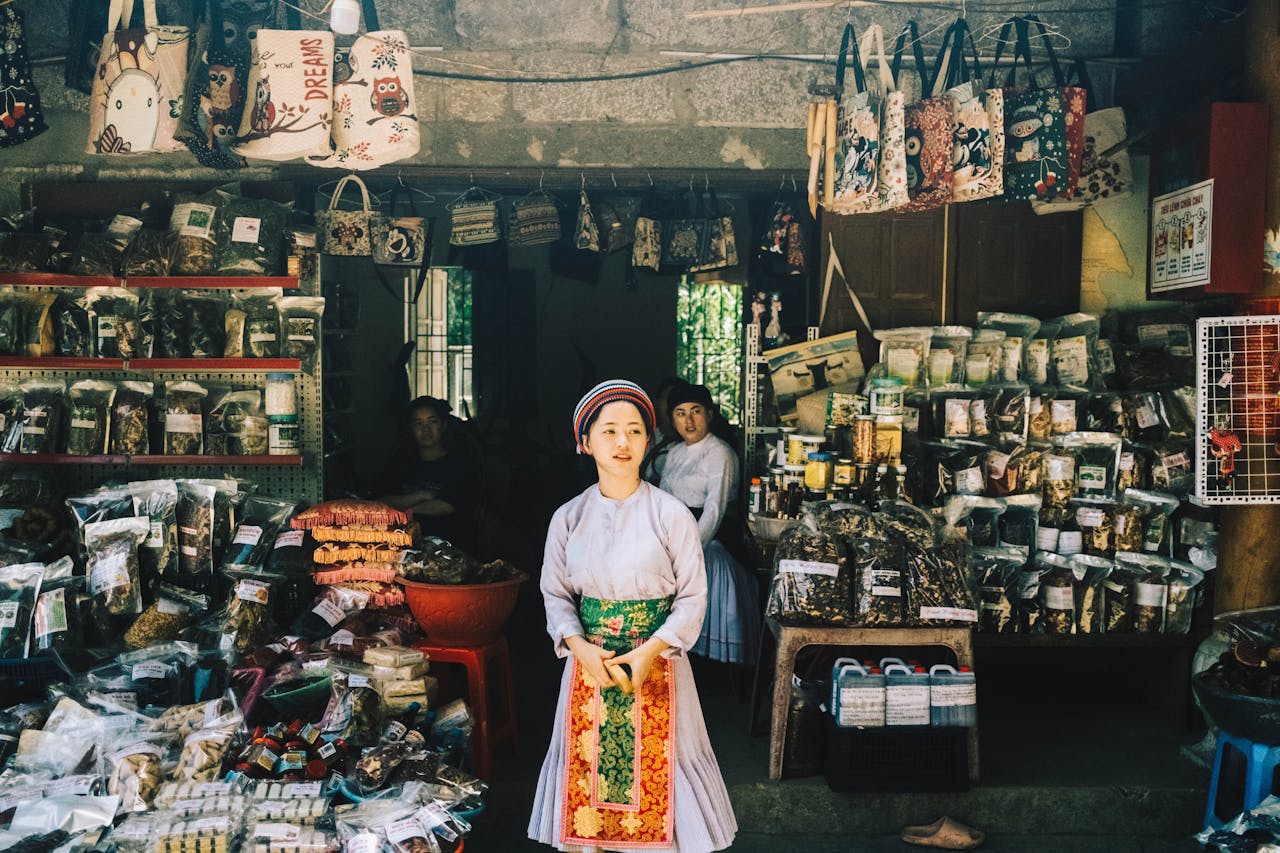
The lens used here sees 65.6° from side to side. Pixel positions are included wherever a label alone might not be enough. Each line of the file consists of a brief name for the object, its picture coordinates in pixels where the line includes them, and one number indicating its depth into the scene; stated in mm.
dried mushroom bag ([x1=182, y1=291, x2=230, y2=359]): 5242
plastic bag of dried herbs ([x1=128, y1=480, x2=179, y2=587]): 4766
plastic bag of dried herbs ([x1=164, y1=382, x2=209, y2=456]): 5188
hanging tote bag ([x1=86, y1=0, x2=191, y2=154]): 4059
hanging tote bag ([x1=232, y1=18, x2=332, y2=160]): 4020
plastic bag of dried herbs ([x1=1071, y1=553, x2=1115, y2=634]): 4945
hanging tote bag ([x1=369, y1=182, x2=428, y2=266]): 5775
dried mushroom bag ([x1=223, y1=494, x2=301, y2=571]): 4887
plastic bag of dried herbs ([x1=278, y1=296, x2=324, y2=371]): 5375
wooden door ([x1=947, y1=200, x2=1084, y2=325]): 5605
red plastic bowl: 4277
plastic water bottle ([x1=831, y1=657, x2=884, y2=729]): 4070
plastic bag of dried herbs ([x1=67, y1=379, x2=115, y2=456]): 5137
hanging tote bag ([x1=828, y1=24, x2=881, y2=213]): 4316
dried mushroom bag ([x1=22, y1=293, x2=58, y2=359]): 5137
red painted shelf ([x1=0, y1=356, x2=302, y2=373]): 5102
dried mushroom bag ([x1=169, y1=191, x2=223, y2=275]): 5219
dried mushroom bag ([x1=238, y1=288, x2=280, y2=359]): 5262
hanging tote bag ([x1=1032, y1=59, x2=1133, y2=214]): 5281
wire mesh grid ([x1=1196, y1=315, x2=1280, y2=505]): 4410
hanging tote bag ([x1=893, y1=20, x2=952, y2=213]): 4363
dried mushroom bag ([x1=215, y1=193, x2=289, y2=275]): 5238
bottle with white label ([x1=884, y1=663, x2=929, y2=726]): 4098
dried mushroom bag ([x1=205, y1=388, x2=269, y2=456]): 5270
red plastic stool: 4227
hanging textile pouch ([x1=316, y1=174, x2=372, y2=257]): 5609
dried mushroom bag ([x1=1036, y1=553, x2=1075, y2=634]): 4926
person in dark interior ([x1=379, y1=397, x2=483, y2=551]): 6023
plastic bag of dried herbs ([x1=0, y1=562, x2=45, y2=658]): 4273
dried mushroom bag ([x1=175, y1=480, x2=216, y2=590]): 4859
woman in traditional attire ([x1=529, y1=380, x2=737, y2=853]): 3080
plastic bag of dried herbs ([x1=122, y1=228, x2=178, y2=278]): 5137
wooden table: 4203
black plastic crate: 4113
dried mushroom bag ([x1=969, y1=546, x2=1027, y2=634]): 4887
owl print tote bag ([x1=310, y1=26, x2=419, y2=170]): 4070
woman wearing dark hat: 5441
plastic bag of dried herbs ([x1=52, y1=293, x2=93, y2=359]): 5184
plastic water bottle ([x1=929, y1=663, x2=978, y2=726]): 4121
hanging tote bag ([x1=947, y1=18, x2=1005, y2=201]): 4312
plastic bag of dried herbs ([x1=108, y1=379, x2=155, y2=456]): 5156
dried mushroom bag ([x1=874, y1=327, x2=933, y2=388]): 5203
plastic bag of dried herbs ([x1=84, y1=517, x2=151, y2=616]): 4582
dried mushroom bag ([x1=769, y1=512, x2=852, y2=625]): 4238
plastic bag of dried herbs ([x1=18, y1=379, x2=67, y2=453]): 5094
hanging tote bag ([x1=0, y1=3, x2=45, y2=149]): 4375
